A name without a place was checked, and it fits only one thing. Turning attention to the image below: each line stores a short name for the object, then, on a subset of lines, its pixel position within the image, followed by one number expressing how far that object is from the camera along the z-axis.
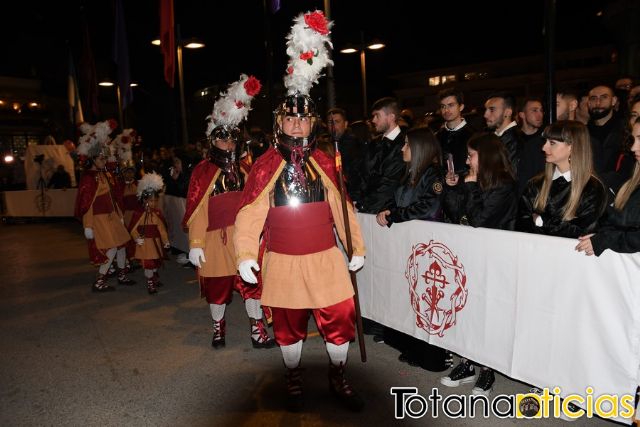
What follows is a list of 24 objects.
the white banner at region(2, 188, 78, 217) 15.51
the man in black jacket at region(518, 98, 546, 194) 4.70
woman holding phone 3.87
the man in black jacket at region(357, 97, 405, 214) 5.03
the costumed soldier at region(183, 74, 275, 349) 4.99
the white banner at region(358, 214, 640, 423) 2.90
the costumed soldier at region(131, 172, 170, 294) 7.32
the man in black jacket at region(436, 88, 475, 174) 5.30
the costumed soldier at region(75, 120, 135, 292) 7.44
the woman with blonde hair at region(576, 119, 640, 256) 2.78
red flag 10.19
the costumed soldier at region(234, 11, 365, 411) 3.65
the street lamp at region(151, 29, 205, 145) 10.91
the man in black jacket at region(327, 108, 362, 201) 5.98
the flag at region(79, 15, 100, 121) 15.40
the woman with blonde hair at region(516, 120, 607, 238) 3.32
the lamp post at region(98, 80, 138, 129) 15.20
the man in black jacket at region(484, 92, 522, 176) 4.96
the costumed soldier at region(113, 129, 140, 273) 8.02
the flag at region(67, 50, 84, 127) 18.05
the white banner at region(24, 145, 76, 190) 16.50
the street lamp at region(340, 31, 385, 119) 11.68
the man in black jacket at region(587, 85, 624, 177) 4.67
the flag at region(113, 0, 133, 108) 13.51
